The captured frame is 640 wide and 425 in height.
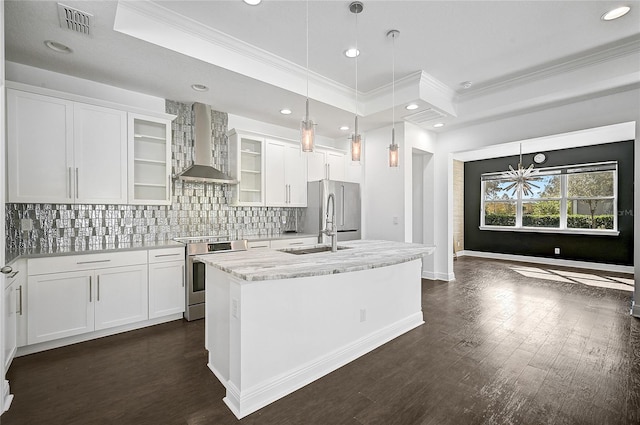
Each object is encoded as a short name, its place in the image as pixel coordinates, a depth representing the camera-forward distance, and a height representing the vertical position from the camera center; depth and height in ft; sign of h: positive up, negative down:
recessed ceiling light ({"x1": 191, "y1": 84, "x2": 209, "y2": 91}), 11.68 +4.93
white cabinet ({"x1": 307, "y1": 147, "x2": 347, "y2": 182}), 17.25 +2.76
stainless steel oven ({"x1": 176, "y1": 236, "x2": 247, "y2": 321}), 11.50 -2.56
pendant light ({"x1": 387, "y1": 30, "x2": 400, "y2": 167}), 9.60 +5.65
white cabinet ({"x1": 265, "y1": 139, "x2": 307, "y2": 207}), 15.53 +1.93
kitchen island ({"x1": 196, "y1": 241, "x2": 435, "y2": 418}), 6.37 -2.65
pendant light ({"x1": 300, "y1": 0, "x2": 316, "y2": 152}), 7.57 +1.95
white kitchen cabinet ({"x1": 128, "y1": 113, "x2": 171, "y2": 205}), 11.96 +2.06
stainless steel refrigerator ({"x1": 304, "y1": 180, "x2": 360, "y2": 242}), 16.19 +0.18
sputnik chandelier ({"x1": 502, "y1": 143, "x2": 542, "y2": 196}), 23.53 +2.57
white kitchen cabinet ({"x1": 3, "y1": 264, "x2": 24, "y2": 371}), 7.26 -2.66
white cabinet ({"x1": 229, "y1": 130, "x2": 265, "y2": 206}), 14.43 +2.19
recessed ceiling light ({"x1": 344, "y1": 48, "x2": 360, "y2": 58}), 10.85 +5.84
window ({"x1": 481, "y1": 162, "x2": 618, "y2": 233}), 21.76 +0.76
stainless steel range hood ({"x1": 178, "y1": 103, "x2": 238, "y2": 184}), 13.39 +2.97
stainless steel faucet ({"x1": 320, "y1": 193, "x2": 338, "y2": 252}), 9.24 -0.79
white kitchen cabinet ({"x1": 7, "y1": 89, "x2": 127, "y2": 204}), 9.30 +2.03
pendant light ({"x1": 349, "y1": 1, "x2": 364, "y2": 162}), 8.55 +2.08
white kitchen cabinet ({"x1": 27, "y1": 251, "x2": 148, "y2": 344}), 8.73 -2.64
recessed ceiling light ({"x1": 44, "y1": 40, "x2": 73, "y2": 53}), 8.88 +5.02
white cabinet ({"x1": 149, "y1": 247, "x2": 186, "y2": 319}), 10.84 -2.68
